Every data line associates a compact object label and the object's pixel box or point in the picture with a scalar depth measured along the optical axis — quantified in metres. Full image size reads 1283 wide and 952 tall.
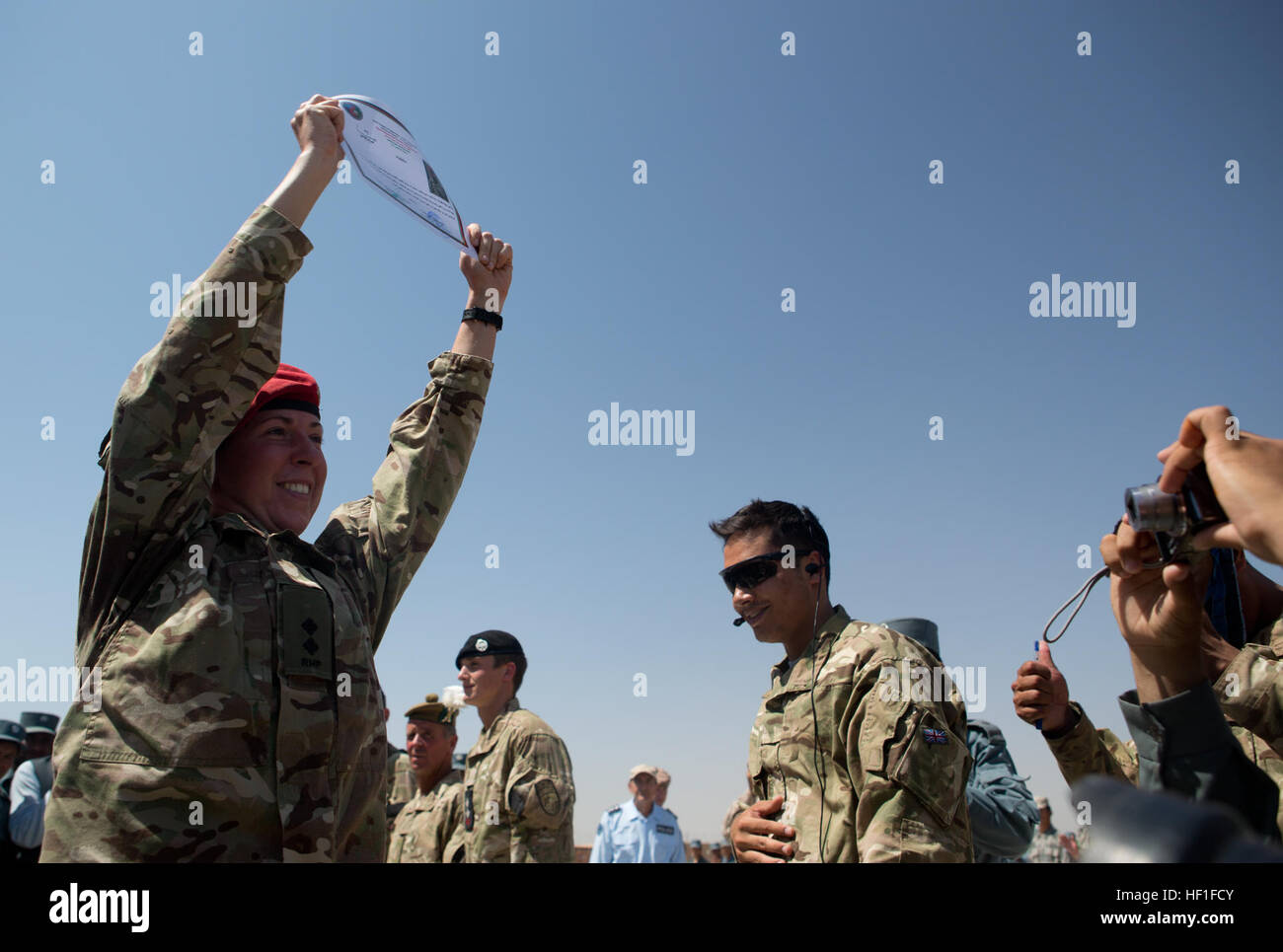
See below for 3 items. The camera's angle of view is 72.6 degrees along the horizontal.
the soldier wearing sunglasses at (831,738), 3.16
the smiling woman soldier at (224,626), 2.05
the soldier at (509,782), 5.94
